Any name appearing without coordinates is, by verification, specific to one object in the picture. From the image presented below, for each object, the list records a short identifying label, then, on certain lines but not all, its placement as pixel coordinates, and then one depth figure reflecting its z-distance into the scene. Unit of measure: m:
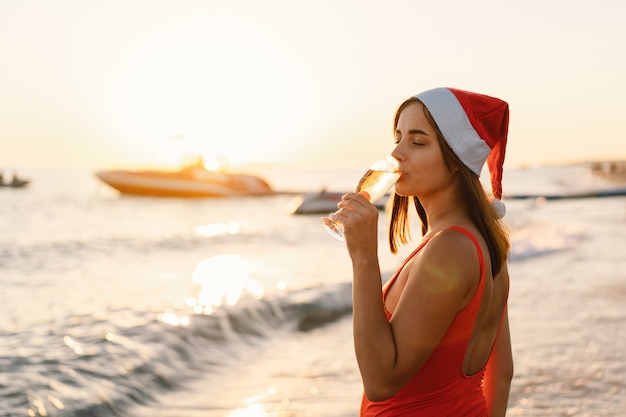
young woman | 1.86
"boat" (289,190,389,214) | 43.09
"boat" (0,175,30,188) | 78.00
